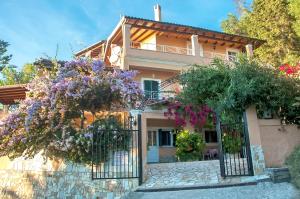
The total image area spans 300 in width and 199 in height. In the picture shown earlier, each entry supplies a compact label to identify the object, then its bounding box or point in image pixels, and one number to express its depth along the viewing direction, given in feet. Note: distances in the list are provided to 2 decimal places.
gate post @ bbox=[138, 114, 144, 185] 22.83
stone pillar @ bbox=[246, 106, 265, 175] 22.65
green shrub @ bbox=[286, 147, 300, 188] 20.15
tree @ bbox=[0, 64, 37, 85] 68.62
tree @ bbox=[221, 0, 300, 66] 62.78
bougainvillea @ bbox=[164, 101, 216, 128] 41.87
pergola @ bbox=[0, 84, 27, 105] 37.32
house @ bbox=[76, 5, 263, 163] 44.24
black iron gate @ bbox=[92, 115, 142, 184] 22.97
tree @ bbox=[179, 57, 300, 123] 24.69
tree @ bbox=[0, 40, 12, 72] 78.27
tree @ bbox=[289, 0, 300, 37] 55.20
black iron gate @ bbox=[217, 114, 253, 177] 22.59
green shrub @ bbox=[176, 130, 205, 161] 38.81
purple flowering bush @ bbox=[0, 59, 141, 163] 24.80
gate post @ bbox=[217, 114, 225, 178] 22.54
